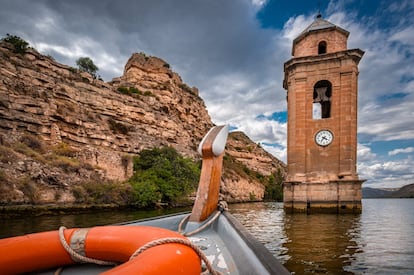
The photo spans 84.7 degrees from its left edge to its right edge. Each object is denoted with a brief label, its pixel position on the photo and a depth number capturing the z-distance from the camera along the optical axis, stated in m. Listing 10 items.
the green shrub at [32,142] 20.28
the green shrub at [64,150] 21.95
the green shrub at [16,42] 28.73
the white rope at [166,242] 1.27
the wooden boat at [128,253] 1.16
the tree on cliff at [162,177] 21.30
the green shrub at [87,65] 41.84
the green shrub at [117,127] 32.09
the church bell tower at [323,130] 13.49
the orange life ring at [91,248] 1.28
